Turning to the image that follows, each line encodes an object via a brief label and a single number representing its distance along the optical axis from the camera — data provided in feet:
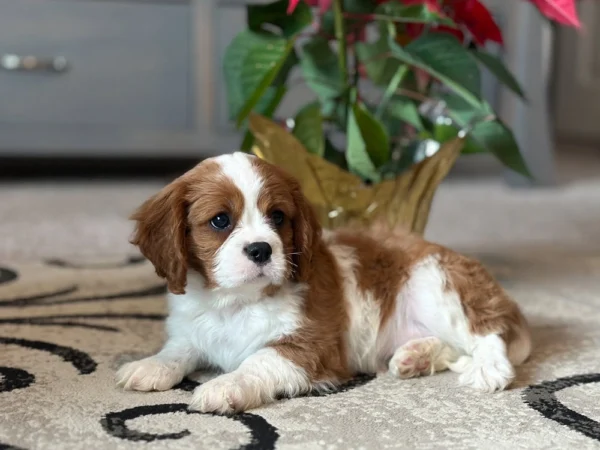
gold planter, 5.05
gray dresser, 9.61
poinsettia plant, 4.94
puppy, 3.65
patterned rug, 3.16
